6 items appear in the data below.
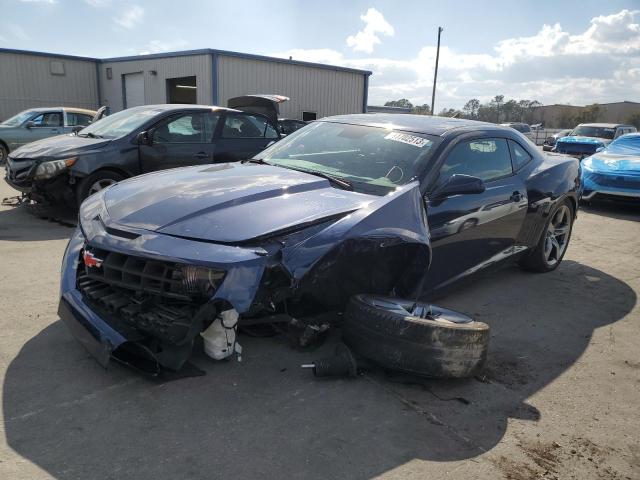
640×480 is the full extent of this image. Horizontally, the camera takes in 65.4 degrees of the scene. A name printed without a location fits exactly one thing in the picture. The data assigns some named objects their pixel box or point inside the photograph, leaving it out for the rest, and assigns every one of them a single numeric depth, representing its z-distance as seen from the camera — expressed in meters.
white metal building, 19.17
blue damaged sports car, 2.55
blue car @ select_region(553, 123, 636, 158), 15.22
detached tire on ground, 2.77
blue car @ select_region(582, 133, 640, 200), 8.92
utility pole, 33.06
